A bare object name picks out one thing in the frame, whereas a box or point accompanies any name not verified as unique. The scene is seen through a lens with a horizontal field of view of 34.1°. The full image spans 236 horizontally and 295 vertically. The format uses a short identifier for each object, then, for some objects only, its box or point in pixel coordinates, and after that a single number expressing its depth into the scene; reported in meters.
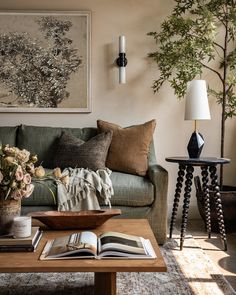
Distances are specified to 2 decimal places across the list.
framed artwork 3.78
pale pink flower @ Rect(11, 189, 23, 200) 1.73
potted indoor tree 3.32
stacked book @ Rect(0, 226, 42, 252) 1.66
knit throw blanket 2.79
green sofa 2.84
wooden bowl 1.94
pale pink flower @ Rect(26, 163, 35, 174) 1.80
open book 1.57
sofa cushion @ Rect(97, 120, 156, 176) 3.22
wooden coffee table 1.46
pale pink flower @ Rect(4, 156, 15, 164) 1.71
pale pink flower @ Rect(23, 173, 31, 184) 1.74
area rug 2.07
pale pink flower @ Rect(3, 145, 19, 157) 1.74
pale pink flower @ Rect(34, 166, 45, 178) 1.79
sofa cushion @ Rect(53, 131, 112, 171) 3.14
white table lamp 3.00
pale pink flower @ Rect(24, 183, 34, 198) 1.77
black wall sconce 3.75
